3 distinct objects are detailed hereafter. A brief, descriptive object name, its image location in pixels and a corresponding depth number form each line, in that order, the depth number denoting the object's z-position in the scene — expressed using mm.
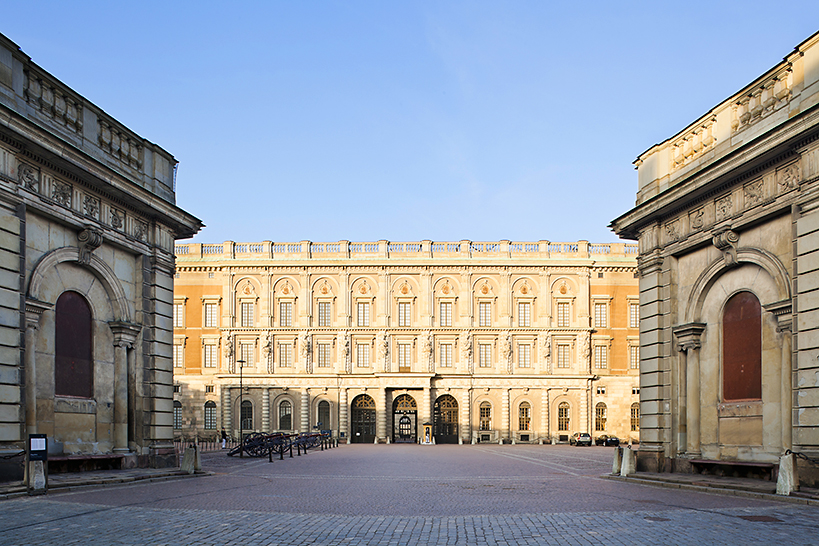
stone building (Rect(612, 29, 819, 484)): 18312
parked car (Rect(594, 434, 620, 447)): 65938
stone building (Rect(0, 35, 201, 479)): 18984
